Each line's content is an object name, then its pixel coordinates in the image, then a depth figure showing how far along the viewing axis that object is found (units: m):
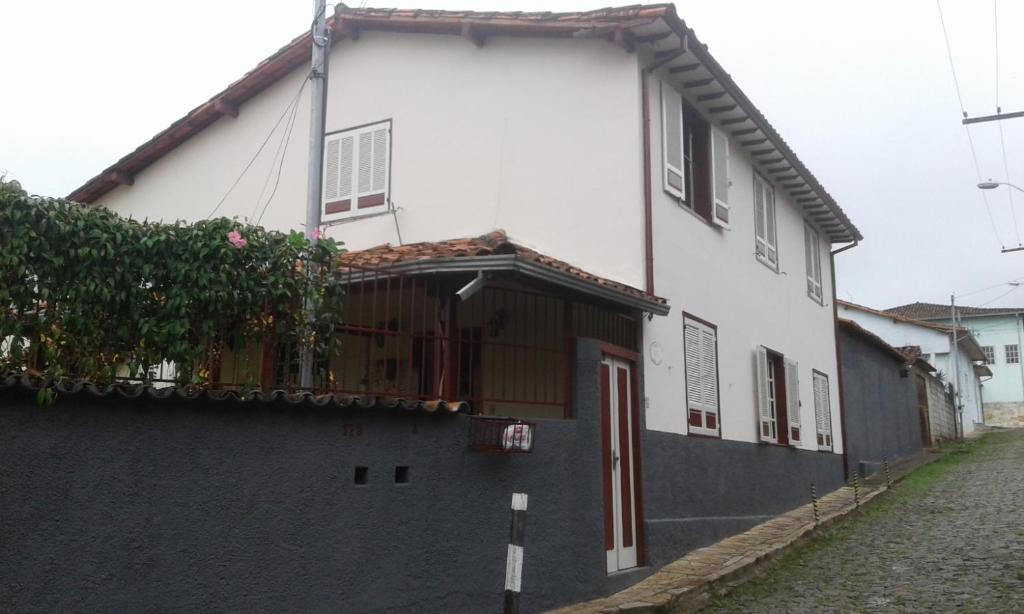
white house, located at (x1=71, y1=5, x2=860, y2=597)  10.88
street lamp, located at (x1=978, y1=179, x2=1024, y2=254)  24.64
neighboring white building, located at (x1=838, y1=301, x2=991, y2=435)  40.16
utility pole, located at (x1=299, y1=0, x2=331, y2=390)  8.92
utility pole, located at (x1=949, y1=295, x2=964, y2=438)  38.47
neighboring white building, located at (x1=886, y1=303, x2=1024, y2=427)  53.57
